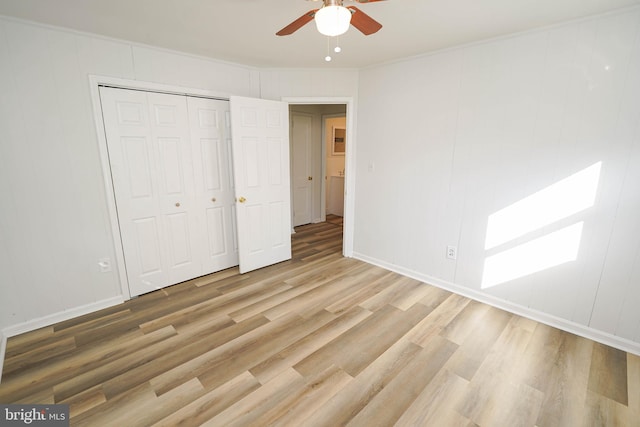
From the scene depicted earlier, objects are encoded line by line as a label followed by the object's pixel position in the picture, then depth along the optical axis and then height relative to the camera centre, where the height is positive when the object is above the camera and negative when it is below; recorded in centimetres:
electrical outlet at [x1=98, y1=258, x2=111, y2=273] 267 -103
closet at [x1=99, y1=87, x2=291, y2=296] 270 -32
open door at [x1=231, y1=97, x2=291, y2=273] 320 -29
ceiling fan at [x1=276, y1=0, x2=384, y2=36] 133 +66
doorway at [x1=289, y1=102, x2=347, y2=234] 529 +1
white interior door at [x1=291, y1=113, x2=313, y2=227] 526 -26
